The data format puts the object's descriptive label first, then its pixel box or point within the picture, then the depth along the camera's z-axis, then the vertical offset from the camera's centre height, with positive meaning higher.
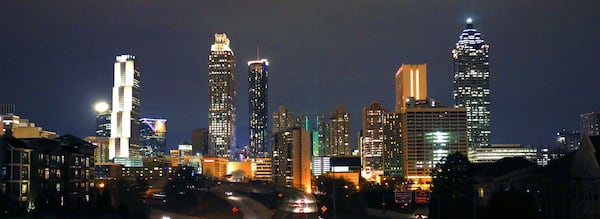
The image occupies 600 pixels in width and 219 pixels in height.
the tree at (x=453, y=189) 66.69 -4.79
